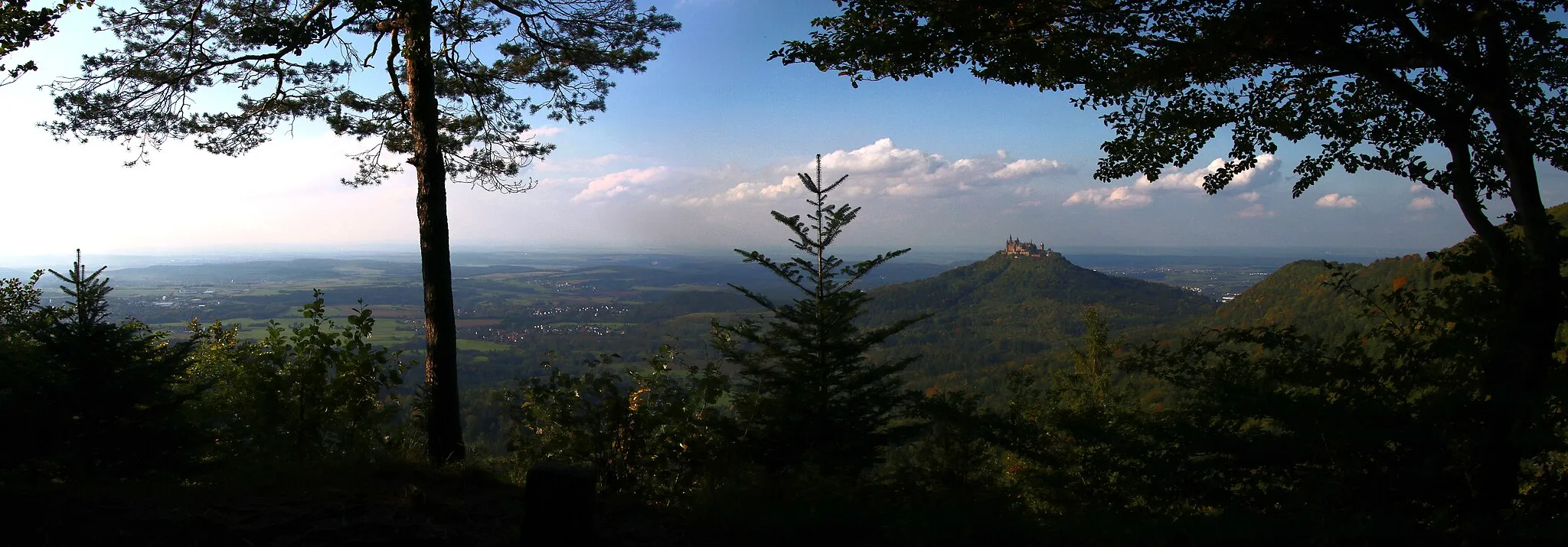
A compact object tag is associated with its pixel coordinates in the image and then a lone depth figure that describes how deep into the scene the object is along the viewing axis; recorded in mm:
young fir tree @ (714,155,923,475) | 6168
